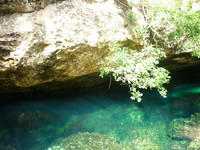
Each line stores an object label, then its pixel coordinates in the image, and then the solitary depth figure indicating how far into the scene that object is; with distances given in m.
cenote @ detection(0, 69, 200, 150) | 6.55
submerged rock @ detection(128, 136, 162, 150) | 6.23
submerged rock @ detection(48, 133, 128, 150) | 6.23
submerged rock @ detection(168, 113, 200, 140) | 6.59
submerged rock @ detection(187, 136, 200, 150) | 5.91
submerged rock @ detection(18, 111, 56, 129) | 8.13
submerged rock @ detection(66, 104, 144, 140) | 7.43
